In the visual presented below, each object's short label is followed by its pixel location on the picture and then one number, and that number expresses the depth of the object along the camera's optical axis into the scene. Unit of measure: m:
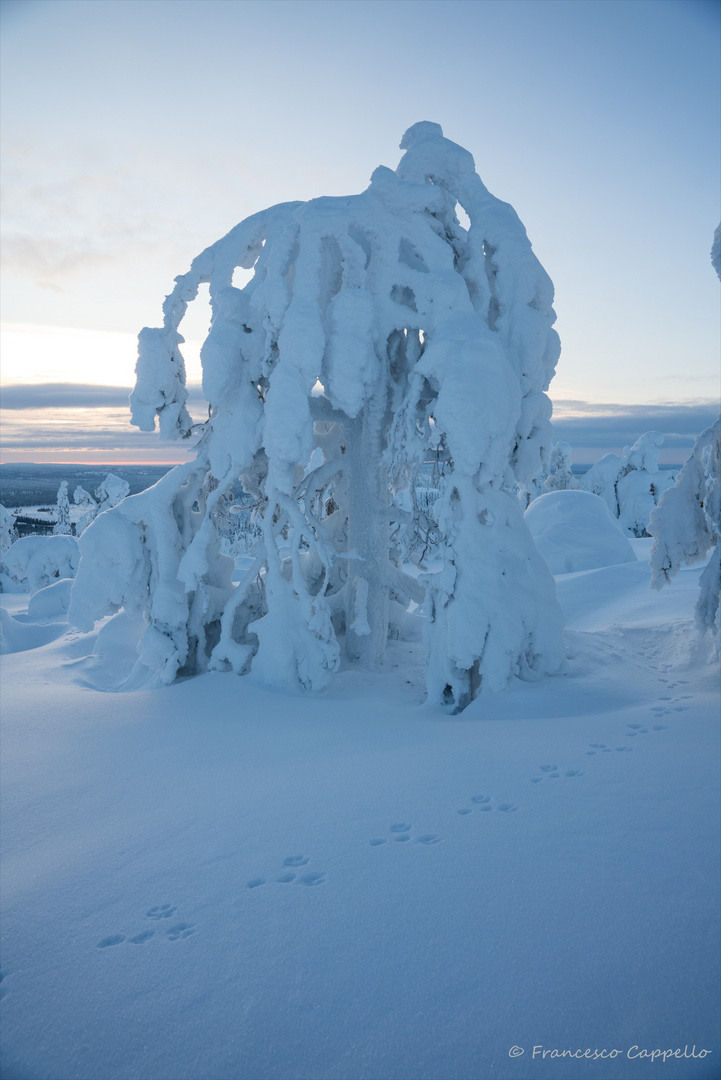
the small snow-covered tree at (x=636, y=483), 31.69
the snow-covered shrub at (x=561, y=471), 37.19
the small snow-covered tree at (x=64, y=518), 52.31
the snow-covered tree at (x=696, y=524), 6.28
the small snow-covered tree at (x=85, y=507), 42.81
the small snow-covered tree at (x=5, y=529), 40.47
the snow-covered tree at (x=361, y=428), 6.29
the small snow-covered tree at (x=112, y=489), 35.09
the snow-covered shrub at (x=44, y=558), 34.75
